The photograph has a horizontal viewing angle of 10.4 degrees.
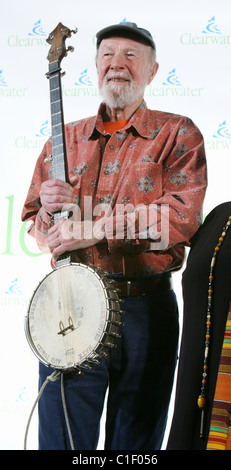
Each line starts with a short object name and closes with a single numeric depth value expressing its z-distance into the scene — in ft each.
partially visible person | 12.47
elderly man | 13.60
